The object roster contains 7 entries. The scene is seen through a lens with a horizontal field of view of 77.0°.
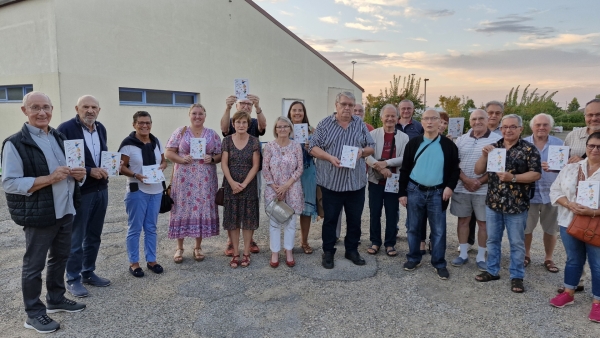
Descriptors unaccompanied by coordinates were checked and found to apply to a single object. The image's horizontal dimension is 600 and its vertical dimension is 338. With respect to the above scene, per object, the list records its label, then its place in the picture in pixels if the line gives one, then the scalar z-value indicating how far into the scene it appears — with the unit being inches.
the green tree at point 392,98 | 821.2
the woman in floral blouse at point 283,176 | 184.7
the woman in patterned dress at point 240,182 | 183.0
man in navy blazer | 147.4
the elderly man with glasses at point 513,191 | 157.9
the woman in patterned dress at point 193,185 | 186.7
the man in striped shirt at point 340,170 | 182.9
